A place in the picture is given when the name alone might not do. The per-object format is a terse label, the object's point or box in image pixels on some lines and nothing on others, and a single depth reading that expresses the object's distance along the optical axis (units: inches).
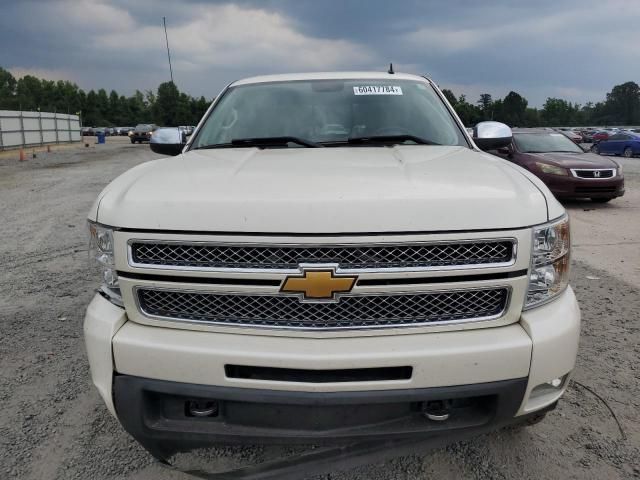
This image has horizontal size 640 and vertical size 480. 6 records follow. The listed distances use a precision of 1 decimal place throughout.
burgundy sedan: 397.1
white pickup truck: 70.9
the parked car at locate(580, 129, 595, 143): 1676.4
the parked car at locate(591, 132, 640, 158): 1038.4
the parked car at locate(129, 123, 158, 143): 1696.6
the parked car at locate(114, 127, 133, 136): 3070.9
